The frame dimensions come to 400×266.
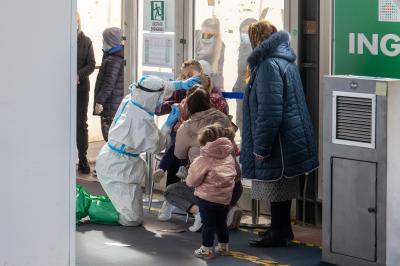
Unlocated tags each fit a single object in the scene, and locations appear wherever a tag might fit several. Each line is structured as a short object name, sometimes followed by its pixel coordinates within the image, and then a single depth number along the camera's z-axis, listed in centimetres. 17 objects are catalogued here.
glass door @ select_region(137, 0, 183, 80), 1565
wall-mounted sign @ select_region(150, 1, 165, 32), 1596
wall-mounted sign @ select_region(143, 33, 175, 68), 1582
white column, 736
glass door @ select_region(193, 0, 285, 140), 1415
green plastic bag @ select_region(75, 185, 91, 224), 1401
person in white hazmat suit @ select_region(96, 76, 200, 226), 1360
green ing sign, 1222
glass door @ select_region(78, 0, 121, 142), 2078
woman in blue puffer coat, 1200
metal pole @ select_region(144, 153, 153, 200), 1544
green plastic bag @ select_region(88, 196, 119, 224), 1407
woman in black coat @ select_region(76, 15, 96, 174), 1761
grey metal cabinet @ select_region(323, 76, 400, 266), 1092
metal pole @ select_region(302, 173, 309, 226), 1360
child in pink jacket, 1171
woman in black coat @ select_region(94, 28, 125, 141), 1694
